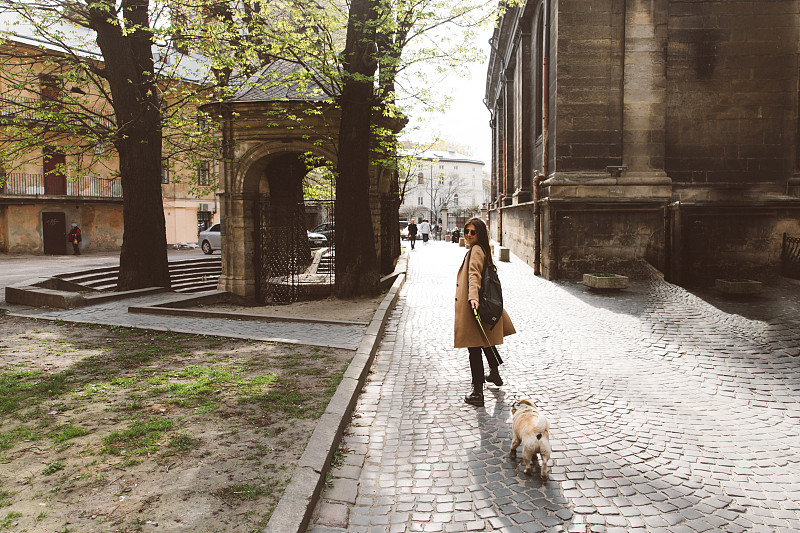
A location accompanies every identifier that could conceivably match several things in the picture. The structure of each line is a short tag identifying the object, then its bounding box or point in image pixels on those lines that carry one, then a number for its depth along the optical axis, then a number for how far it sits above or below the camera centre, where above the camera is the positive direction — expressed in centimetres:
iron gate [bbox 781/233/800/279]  1238 -64
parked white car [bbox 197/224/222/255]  2911 -22
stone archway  1494 +203
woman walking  548 -73
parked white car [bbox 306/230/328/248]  3215 -34
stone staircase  1555 -122
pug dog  391 -142
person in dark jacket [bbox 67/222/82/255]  3083 +3
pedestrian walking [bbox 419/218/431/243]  3822 +19
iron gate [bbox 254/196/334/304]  1630 -66
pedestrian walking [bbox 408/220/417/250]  3272 +6
